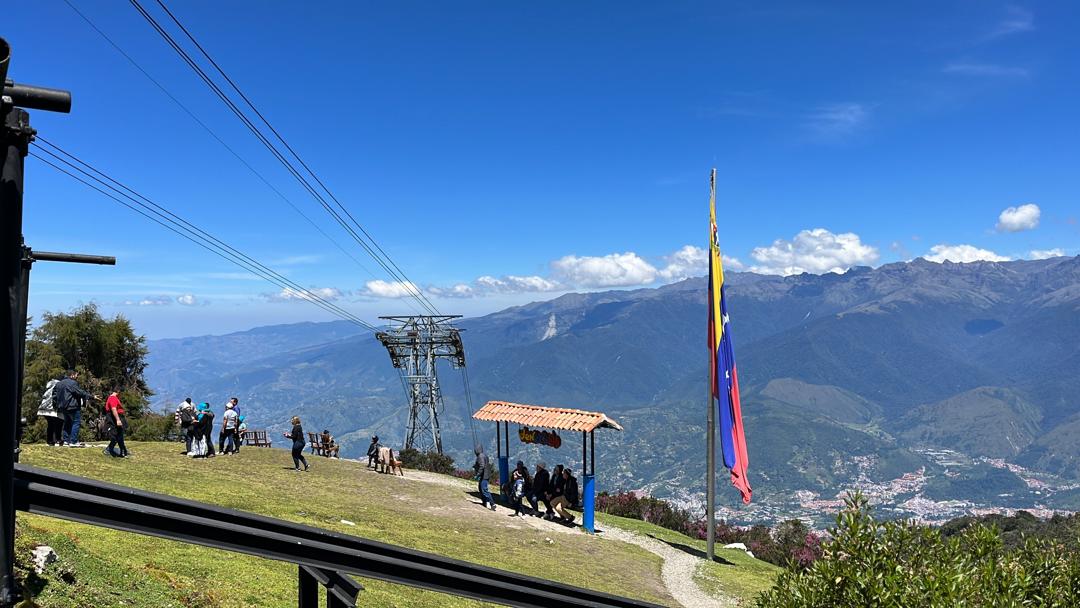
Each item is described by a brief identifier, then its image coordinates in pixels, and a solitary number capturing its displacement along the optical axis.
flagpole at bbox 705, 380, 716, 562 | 23.48
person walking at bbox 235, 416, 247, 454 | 28.19
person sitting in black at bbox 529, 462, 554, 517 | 25.09
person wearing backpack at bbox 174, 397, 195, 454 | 23.64
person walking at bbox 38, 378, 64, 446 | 19.42
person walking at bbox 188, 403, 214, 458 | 23.98
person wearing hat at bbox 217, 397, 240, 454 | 26.27
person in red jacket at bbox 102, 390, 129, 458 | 19.06
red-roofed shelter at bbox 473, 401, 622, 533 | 23.81
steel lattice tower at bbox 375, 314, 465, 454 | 64.38
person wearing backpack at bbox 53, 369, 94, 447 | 19.33
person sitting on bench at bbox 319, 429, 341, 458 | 36.03
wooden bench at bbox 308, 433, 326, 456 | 36.40
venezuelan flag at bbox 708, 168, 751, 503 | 22.92
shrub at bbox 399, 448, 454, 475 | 36.00
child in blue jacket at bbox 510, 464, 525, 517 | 24.28
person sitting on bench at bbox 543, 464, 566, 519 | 24.93
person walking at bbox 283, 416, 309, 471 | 25.19
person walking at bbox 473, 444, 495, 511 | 25.20
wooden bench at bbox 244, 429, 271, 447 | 35.75
